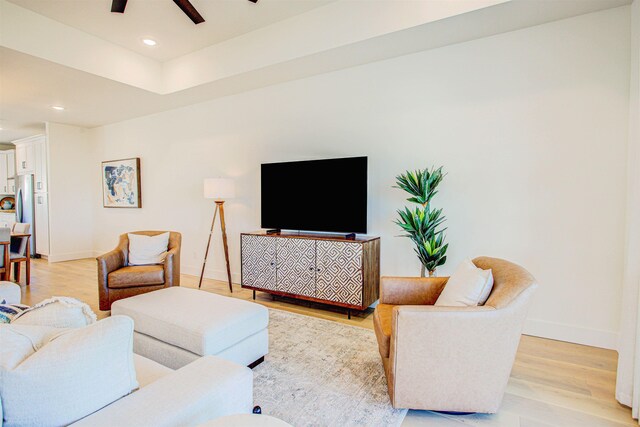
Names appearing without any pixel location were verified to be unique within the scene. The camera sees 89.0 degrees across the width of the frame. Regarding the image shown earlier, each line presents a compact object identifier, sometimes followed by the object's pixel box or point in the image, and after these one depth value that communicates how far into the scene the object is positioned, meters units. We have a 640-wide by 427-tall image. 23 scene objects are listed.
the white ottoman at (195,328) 2.05
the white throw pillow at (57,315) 1.15
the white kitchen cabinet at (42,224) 6.37
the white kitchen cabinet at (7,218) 7.67
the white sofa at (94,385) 0.82
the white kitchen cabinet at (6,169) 8.04
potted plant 2.92
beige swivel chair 1.69
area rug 1.86
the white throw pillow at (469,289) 1.90
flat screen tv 3.41
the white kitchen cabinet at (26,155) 6.72
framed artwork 5.98
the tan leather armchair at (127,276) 3.40
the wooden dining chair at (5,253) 4.26
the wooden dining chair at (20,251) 4.62
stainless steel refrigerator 6.68
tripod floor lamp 4.24
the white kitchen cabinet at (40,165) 6.41
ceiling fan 2.63
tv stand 3.21
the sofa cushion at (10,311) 1.22
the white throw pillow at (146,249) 3.74
